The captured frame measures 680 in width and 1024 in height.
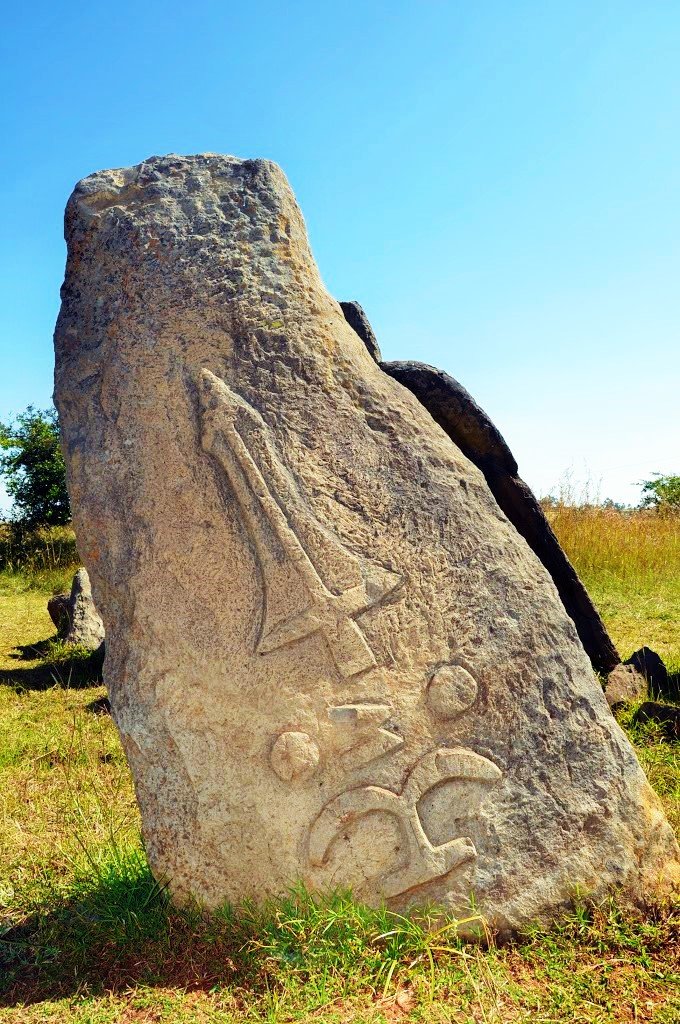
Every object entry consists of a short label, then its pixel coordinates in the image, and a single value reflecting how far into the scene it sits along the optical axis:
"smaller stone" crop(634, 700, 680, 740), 4.05
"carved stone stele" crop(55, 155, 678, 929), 2.28
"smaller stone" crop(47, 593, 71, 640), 7.49
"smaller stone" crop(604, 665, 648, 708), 4.51
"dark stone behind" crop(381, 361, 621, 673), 4.28
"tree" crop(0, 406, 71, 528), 12.95
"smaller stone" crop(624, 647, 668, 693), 4.83
